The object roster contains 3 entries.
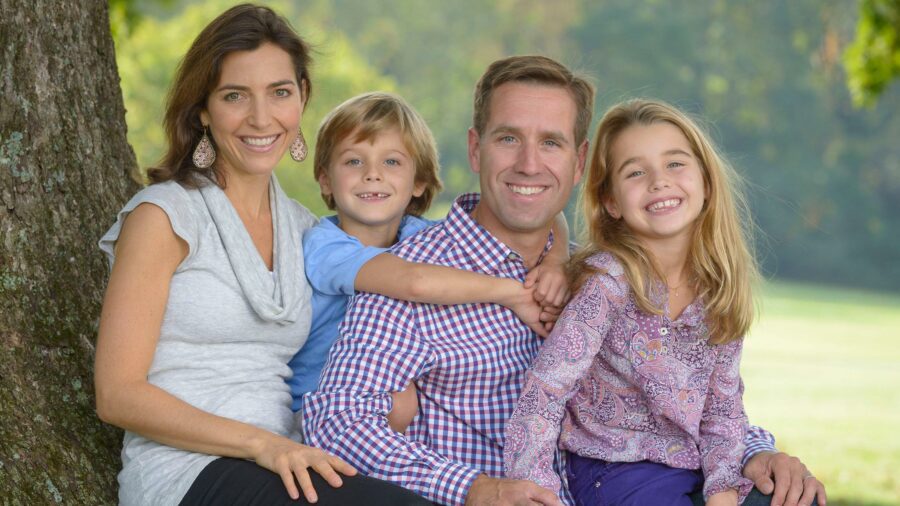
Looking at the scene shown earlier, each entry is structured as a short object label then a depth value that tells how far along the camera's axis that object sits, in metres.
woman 5.29
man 5.59
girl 5.81
